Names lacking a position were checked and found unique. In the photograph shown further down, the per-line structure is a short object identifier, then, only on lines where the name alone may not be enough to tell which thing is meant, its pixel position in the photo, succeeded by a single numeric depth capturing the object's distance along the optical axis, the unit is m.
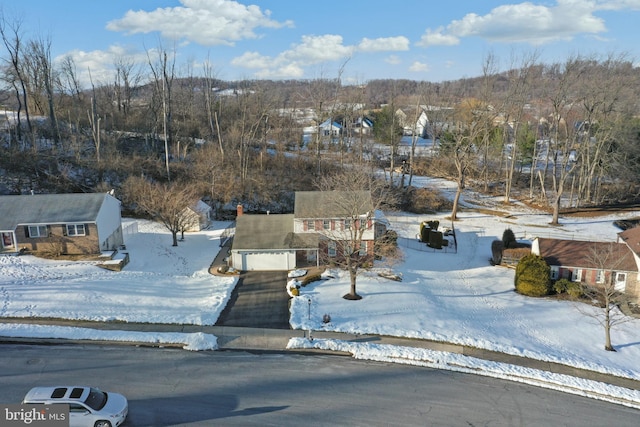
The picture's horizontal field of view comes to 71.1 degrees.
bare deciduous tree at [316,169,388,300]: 28.44
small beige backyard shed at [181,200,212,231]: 42.16
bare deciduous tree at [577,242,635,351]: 27.64
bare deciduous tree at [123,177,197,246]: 37.43
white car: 14.14
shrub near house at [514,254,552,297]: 30.03
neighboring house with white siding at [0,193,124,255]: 32.12
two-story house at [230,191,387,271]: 32.66
